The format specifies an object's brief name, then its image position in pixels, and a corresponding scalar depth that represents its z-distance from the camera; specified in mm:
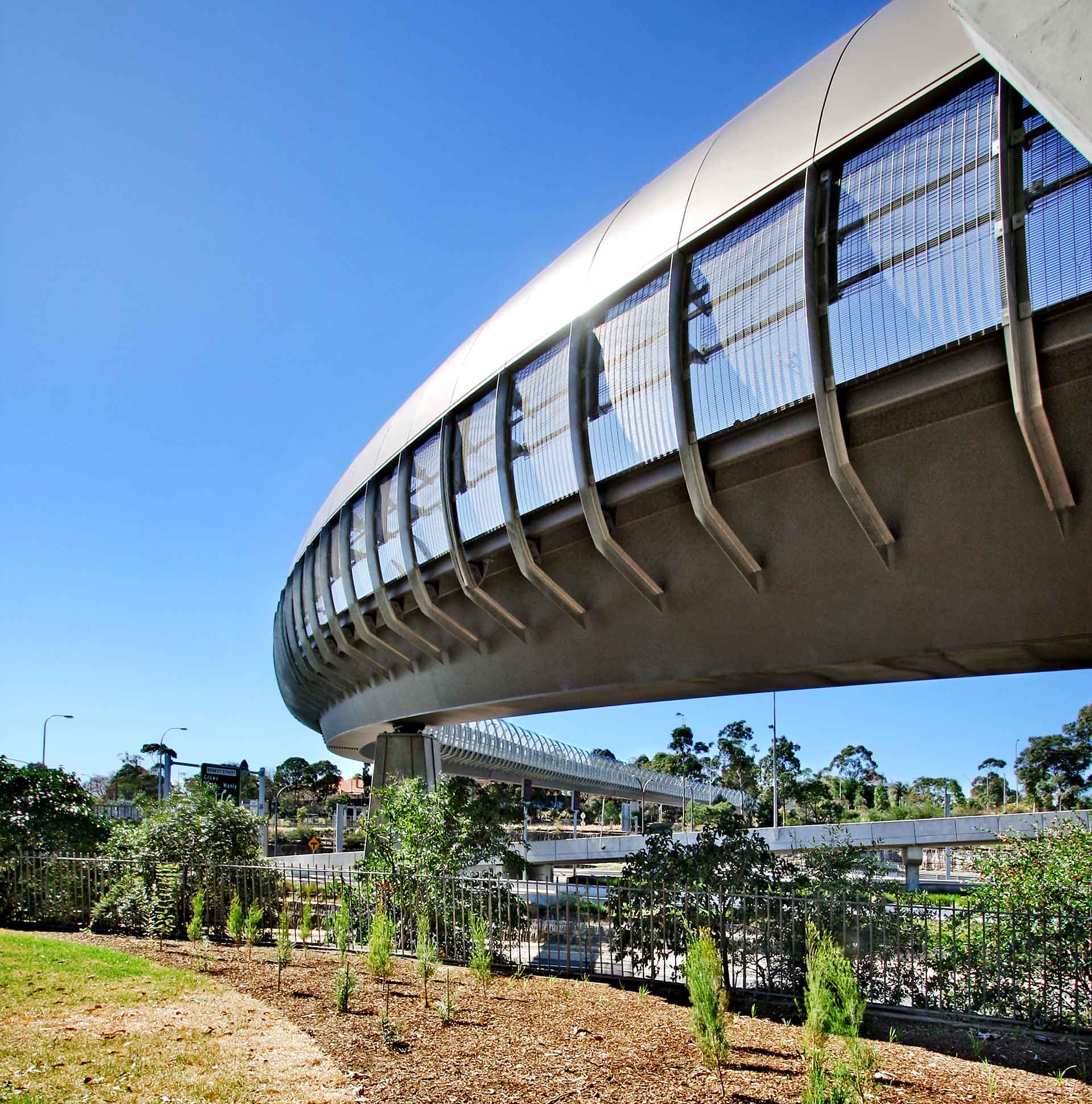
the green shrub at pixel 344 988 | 8961
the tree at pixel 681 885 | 12188
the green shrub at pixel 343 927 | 10719
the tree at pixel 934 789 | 133925
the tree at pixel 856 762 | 125125
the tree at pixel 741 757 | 109750
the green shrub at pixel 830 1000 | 6480
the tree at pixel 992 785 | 141500
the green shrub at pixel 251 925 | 13327
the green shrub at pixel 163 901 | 15070
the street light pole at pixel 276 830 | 60547
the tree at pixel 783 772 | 97250
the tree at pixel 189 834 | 16203
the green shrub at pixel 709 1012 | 6918
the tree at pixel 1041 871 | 11070
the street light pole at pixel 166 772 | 47219
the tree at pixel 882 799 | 112000
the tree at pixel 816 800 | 91112
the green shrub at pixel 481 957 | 10383
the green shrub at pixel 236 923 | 13633
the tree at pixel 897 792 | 139375
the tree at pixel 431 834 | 14430
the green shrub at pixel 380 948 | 10469
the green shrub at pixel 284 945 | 10602
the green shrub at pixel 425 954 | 9727
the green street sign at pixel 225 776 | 47688
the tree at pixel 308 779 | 124875
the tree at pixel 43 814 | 17516
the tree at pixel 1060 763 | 101250
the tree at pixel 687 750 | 128250
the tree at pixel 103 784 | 113250
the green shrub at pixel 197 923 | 13523
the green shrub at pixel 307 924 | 12977
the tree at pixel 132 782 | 127688
